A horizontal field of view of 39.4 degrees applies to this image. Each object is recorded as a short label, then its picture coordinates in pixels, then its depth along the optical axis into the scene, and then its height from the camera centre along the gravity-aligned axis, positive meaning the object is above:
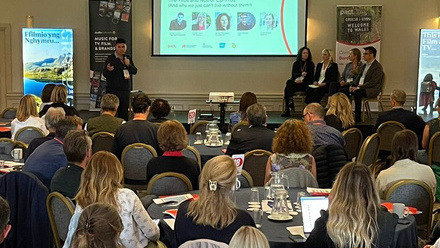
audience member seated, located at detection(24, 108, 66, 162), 5.59 -0.55
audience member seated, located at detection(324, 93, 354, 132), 7.40 -0.51
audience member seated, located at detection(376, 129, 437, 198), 4.78 -0.75
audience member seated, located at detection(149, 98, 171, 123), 7.17 -0.49
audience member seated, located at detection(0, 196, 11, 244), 2.64 -0.66
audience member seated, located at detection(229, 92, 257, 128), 7.77 -0.49
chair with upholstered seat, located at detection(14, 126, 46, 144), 6.82 -0.75
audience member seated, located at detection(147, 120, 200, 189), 4.87 -0.73
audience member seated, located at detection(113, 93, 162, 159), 6.39 -0.68
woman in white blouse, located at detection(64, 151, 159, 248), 3.50 -0.75
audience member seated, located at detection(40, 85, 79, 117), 7.76 -0.40
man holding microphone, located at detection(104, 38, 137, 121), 10.50 -0.13
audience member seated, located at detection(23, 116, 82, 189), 4.84 -0.75
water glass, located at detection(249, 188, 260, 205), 4.11 -0.86
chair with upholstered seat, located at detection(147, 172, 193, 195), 4.43 -0.84
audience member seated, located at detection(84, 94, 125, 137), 6.99 -0.63
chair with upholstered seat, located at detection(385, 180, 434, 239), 4.38 -0.88
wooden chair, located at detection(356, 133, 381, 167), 6.72 -0.89
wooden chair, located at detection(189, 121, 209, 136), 7.96 -0.78
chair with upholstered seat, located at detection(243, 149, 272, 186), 5.56 -0.84
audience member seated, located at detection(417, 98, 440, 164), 6.98 -0.73
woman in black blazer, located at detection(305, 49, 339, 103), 11.45 -0.14
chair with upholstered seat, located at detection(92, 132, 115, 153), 6.67 -0.81
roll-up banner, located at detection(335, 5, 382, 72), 12.20 +0.86
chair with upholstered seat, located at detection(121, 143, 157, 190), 6.02 -0.92
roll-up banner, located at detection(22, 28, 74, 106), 12.06 +0.17
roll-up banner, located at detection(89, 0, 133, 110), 12.25 +0.69
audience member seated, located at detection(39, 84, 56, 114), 8.23 -0.39
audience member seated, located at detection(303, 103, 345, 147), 6.20 -0.60
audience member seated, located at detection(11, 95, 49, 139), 7.07 -0.60
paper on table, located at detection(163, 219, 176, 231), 3.71 -0.95
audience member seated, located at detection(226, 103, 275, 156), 6.04 -0.66
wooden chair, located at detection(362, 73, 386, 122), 10.99 -0.58
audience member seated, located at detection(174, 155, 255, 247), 3.22 -0.77
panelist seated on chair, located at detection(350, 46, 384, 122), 10.86 -0.27
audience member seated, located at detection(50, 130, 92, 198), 4.11 -0.68
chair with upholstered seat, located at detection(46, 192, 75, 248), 3.81 -0.93
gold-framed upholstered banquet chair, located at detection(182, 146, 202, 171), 5.79 -0.81
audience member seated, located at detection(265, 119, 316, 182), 4.99 -0.65
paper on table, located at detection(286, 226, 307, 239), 3.55 -0.94
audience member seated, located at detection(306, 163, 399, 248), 3.19 -0.76
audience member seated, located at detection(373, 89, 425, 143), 7.92 -0.58
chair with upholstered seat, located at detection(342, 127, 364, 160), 7.28 -0.85
